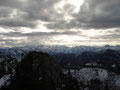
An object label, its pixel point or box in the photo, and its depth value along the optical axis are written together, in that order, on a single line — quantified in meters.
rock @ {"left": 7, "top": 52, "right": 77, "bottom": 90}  93.25
